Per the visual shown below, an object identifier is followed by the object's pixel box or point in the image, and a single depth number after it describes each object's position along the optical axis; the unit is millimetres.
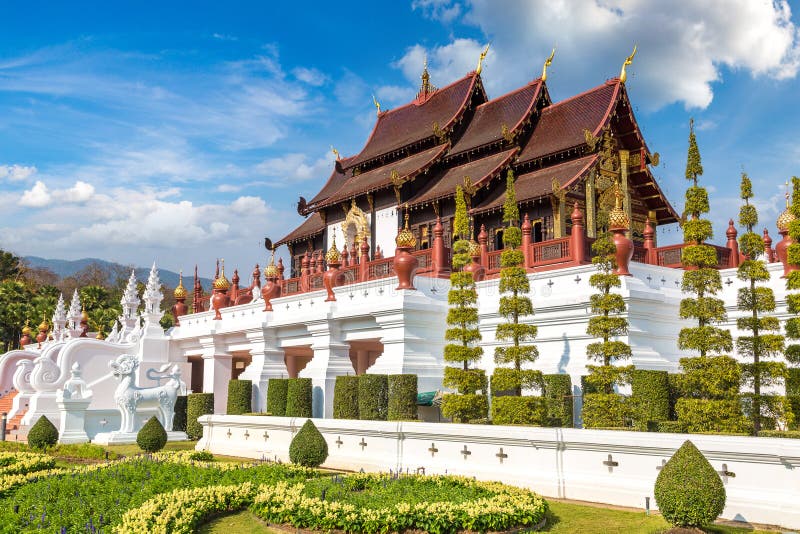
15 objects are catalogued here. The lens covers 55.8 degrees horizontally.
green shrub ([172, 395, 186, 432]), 21281
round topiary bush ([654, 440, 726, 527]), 8094
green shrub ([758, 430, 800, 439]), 10641
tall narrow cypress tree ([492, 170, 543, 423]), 13992
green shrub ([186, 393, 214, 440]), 20578
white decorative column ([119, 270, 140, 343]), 29141
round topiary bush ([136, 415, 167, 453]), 16219
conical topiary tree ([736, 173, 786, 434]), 11828
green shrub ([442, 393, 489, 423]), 14359
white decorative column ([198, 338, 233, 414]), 24531
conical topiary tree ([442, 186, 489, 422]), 14414
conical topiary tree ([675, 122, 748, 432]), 11406
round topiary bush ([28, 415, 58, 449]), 18031
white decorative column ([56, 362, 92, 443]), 20453
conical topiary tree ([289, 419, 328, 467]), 12836
